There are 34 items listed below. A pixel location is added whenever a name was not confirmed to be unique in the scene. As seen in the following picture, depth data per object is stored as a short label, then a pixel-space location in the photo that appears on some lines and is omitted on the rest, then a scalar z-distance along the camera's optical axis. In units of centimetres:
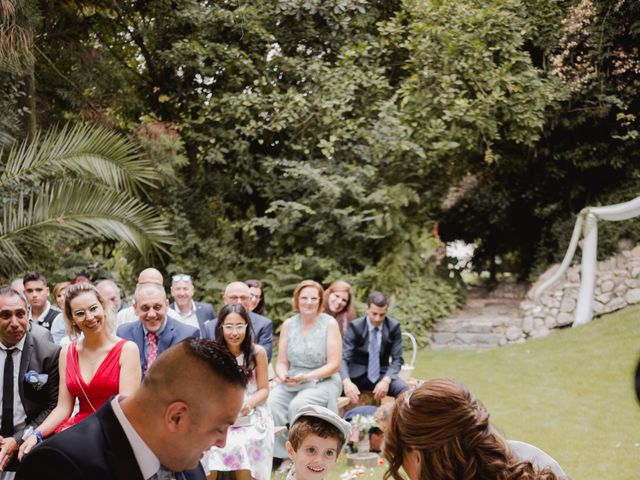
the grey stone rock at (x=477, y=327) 1332
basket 717
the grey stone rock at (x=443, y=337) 1326
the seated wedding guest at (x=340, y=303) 695
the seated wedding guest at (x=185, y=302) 646
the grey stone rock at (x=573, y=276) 1368
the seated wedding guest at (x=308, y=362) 584
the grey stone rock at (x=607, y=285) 1323
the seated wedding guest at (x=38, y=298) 566
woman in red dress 356
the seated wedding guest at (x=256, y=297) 679
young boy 363
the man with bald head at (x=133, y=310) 575
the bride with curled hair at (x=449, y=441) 188
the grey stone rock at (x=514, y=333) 1319
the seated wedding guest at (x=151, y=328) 455
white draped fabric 1319
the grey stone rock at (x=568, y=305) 1321
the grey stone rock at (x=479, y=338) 1316
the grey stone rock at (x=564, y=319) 1313
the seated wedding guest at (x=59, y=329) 552
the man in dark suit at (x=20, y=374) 371
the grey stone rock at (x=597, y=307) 1313
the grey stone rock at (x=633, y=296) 1291
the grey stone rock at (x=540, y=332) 1310
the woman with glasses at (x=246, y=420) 467
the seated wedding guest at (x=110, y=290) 574
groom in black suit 166
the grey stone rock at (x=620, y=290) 1309
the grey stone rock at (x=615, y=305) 1301
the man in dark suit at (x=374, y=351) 650
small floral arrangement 619
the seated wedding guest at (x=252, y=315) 590
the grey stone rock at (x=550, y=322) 1320
